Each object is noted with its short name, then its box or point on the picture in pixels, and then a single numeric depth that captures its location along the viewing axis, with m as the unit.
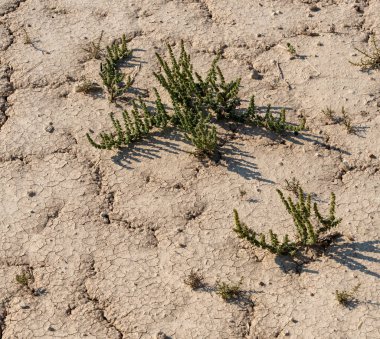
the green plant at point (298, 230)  3.83
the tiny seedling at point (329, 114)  4.64
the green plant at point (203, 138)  4.41
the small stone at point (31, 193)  4.44
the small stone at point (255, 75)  5.02
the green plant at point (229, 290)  3.77
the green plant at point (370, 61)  4.93
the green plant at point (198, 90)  4.70
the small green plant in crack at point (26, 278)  3.96
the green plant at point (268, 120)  4.52
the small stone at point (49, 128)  4.83
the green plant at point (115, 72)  4.98
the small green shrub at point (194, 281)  3.85
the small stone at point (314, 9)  5.53
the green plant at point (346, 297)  3.67
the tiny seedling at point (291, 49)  5.14
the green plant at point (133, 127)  4.57
